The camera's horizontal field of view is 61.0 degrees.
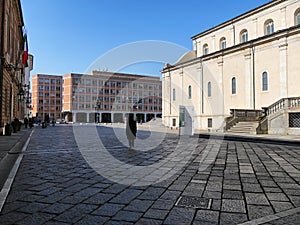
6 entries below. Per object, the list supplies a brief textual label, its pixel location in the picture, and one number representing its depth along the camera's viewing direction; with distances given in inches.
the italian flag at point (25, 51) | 1111.7
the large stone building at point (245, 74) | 895.7
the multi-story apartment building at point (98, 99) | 3135.6
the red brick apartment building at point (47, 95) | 3543.3
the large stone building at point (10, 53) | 697.6
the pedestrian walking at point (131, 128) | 418.3
